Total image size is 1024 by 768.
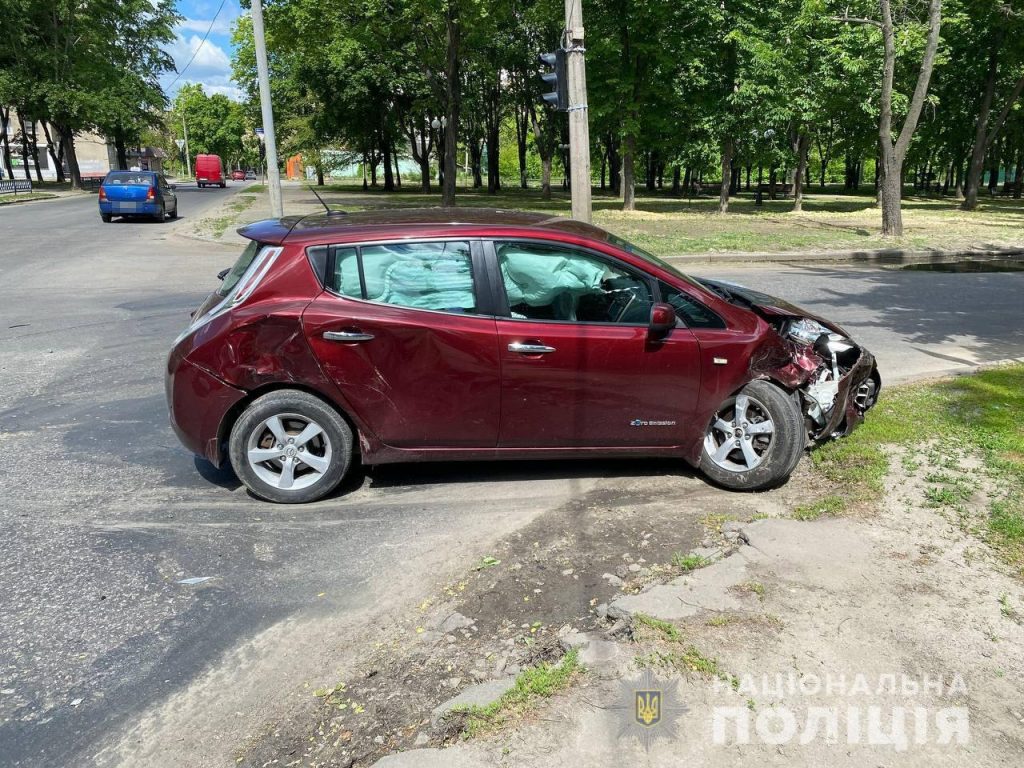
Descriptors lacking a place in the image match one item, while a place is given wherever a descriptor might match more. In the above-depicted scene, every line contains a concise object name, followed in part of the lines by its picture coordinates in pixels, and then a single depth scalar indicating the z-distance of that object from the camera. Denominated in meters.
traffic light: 11.14
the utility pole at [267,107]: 16.88
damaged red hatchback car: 4.34
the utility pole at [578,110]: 10.98
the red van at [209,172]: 70.19
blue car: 24.52
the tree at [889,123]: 18.06
